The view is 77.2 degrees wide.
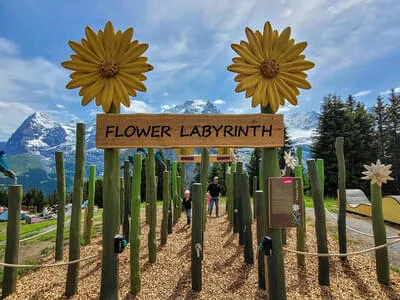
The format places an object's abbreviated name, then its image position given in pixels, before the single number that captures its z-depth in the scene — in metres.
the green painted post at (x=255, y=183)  8.61
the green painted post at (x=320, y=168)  5.56
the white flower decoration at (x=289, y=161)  6.37
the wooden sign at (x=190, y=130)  3.36
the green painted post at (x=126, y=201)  6.51
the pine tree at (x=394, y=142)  21.52
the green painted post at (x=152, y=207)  5.00
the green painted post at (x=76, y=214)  3.94
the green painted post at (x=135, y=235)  4.05
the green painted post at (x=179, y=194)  8.75
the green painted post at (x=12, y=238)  3.86
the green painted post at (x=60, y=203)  4.82
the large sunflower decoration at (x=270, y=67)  3.30
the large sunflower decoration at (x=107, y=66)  3.28
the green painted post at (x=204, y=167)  7.22
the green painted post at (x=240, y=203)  5.85
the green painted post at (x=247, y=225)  4.91
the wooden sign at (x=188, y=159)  10.70
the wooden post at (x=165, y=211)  6.06
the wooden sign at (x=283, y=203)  3.25
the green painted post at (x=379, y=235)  4.30
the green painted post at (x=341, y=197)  5.03
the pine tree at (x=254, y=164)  24.87
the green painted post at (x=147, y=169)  6.09
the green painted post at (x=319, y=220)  4.21
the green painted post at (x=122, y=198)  6.95
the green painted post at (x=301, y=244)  4.86
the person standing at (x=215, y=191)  9.49
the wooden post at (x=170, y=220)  7.14
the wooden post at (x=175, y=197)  8.38
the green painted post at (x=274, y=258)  3.30
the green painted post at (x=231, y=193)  8.10
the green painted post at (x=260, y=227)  4.13
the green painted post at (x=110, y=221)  3.33
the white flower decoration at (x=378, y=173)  4.35
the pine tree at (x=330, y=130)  21.17
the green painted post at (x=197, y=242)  4.02
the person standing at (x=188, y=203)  8.00
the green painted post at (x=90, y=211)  6.42
